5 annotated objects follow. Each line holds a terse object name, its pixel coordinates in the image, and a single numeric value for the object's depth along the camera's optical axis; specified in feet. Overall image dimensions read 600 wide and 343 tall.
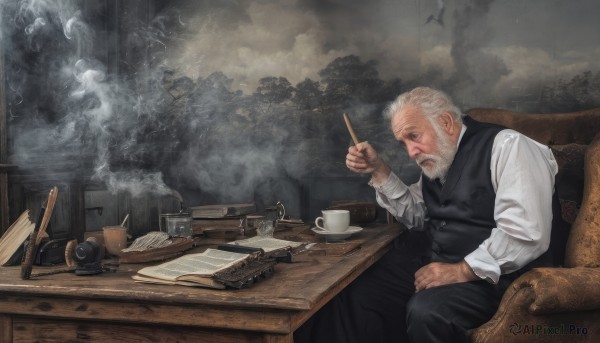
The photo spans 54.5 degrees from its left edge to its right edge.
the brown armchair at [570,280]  7.20
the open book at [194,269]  6.46
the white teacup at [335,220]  10.09
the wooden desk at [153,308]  5.98
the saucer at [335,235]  9.89
